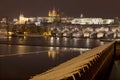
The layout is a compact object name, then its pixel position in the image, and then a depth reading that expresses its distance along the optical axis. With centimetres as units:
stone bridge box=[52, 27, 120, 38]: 16350
